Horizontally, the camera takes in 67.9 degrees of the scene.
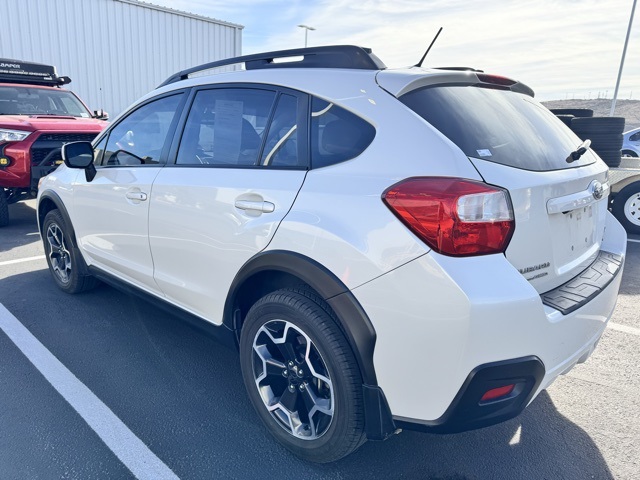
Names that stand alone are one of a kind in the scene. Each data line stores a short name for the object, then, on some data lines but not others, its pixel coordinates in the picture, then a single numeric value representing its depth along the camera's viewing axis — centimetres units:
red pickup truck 636
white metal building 1159
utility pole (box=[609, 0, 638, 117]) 2134
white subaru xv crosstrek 170
